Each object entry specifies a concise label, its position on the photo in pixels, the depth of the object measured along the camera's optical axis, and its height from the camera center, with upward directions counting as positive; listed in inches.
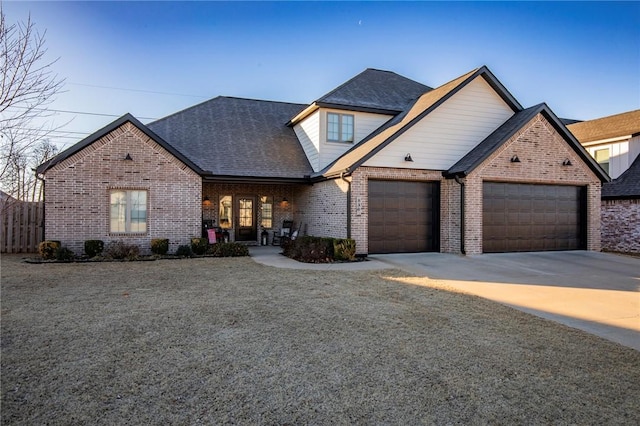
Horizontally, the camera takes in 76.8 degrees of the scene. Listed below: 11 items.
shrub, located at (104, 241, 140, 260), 487.8 -43.4
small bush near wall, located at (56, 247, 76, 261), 468.1 -44.0
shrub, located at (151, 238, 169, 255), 517.4 -37.8
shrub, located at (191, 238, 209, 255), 528.1 -38.4
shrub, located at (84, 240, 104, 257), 489.7 -38.6
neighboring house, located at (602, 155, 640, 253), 645.3 +10.9
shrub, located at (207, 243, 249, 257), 531.5 -43.9
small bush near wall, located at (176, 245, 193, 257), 518.6 -44.3
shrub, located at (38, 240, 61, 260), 473.4 -39.8
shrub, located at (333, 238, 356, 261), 492.1 -38.6
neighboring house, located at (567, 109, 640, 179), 692.1 +137.1
